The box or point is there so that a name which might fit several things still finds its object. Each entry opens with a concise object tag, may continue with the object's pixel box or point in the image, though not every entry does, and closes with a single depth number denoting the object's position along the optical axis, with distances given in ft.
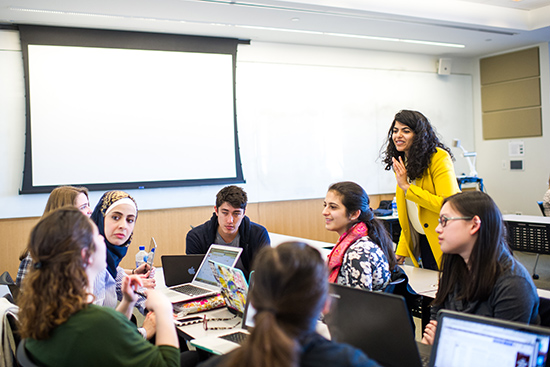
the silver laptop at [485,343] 3.96
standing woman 9.86
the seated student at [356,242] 7.02
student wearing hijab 8.26
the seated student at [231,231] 9.93
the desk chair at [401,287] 7.20
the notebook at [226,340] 6.04
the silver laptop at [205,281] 8.55
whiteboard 21.42
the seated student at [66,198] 8.63
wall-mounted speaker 25.79
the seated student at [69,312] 4.41
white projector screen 17.58
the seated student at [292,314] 3.17
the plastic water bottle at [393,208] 20.14
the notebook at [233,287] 6.92
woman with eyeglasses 5.23
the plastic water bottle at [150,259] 8.81
